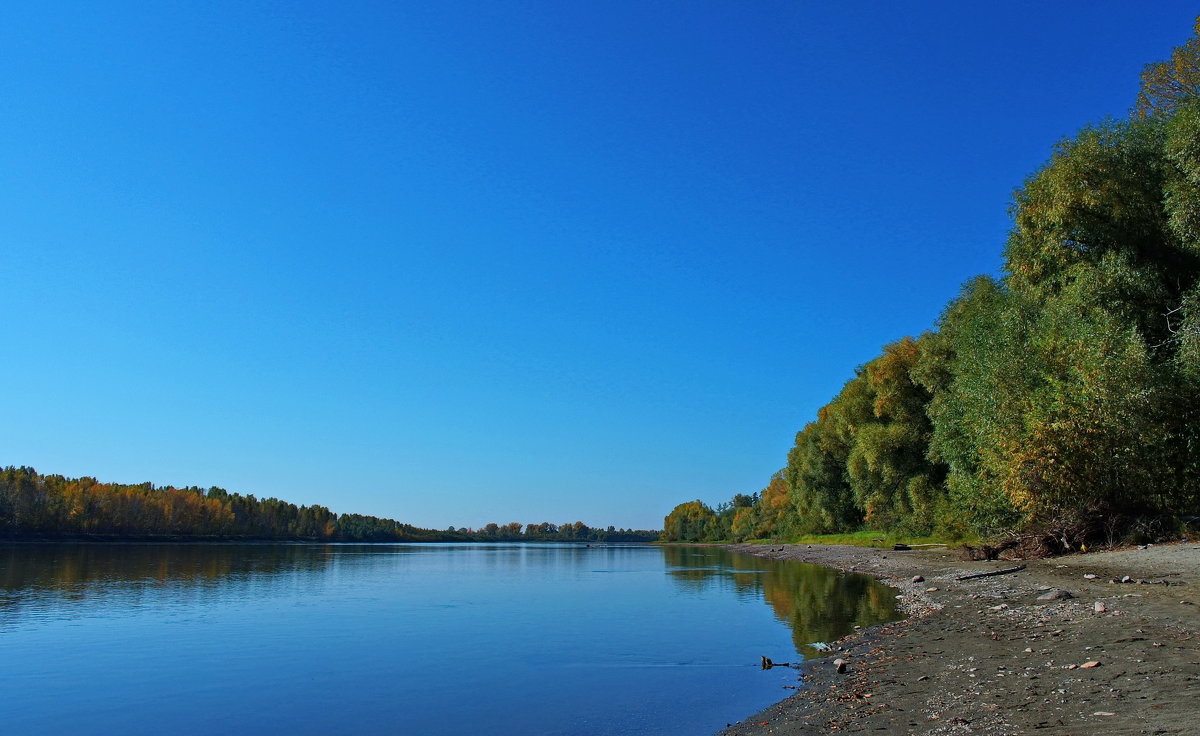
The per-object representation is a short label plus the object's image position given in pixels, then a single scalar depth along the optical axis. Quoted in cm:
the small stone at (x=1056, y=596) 2038
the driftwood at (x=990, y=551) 3550
